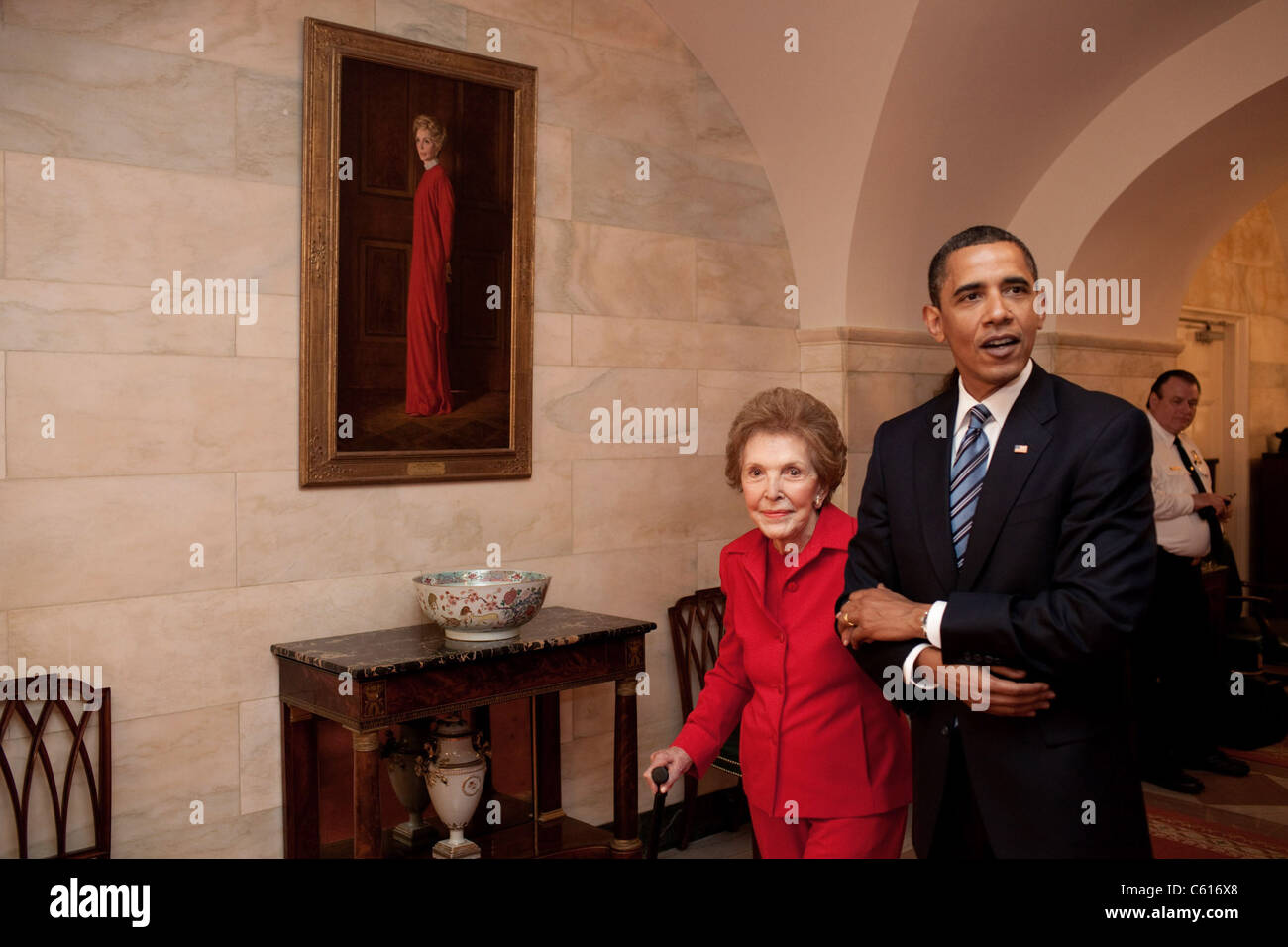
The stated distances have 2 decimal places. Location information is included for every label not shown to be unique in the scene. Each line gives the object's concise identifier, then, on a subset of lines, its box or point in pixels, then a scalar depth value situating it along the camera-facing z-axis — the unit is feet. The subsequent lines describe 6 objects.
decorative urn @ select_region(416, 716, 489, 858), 12.16
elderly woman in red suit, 7.15
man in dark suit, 6.08
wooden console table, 10.97
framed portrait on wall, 12.38
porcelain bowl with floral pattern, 11.80
